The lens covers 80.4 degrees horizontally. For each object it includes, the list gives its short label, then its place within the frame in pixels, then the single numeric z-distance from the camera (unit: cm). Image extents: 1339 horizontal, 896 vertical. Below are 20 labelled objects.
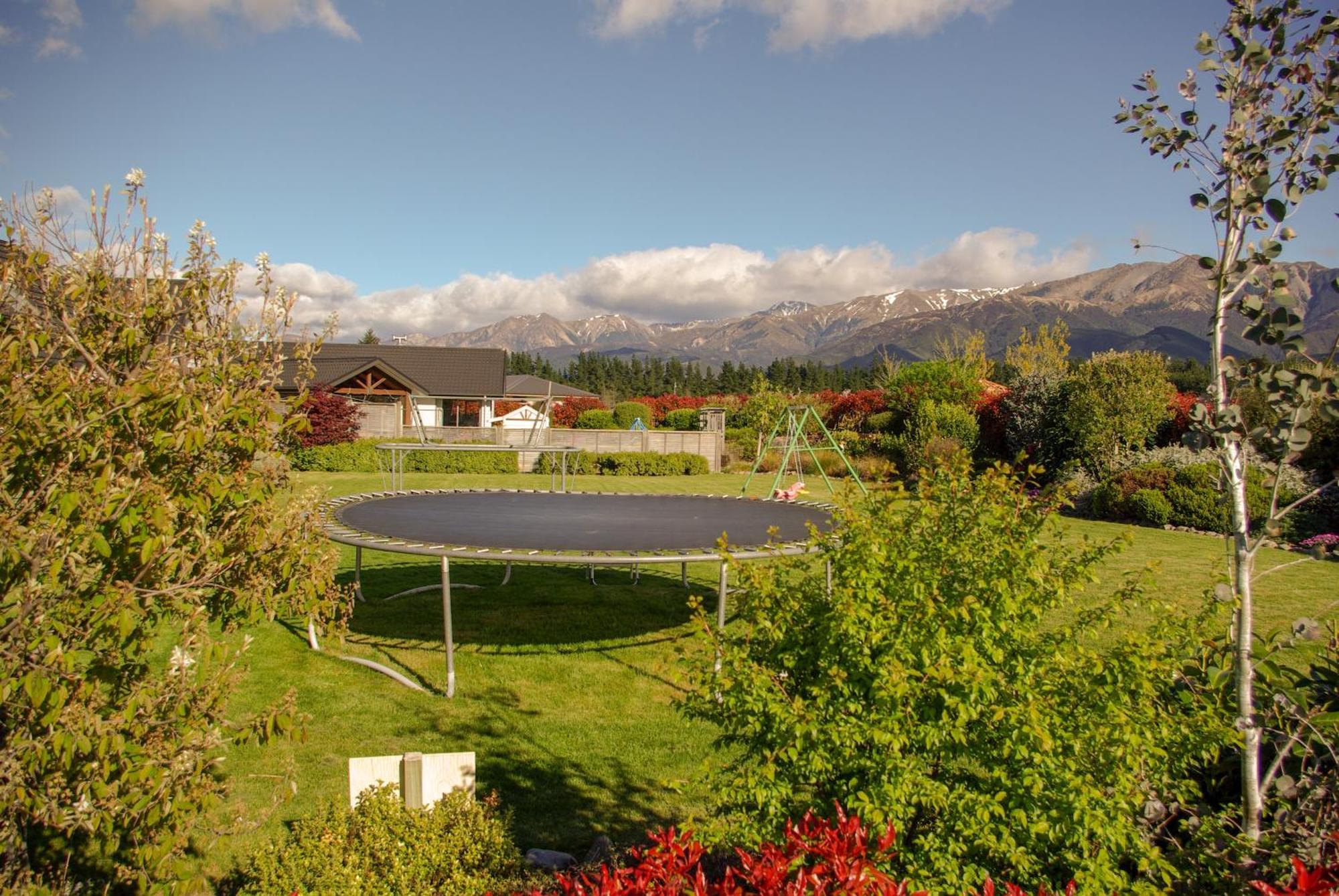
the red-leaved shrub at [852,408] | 1916
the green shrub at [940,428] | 1470
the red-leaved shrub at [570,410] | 2648
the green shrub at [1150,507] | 1035
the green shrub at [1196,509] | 991
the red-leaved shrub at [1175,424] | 1283
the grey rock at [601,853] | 248
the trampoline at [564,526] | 436
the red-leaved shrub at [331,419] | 1820
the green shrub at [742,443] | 1988
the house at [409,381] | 2094
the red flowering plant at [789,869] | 139
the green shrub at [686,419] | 2625
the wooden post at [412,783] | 245
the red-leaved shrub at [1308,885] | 129
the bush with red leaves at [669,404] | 2923
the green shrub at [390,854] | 212
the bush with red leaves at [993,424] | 1500
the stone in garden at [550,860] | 249
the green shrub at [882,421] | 1733
